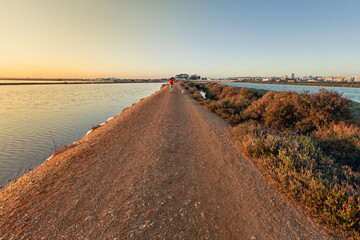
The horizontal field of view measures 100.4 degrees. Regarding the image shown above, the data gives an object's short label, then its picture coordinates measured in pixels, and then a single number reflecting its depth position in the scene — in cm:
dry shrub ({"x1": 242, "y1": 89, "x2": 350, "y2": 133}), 675
